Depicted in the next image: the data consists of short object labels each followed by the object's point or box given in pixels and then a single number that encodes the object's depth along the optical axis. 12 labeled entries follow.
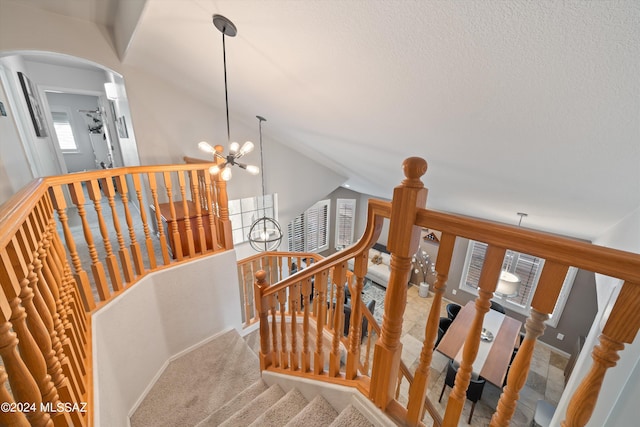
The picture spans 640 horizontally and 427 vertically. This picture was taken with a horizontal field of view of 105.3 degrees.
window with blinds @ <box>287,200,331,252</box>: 7.89
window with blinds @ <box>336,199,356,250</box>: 8.66
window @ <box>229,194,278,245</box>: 4.88
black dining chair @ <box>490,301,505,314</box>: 5.13
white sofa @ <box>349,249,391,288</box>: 7.12
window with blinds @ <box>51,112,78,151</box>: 6.30
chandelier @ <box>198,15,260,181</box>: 2.23
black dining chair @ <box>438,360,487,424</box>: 3.39
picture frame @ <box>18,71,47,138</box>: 3.27
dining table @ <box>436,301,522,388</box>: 3.47
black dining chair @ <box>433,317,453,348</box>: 4.49
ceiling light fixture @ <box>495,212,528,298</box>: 3.61
